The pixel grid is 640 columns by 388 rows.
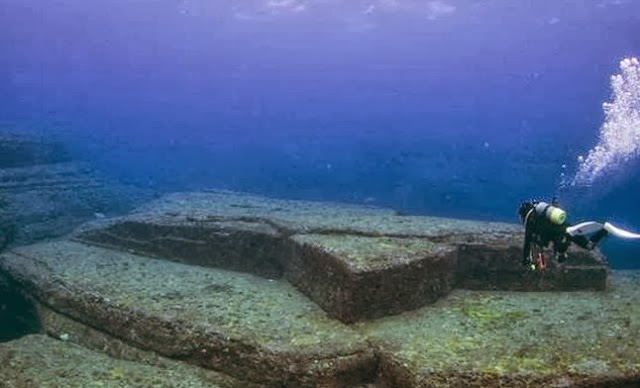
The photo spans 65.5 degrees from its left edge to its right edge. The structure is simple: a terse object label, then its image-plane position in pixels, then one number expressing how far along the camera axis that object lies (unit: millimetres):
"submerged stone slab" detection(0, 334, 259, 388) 3889
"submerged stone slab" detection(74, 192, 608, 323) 5047
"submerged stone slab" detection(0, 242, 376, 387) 4262
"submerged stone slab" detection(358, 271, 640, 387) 3857
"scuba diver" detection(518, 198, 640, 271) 4535
